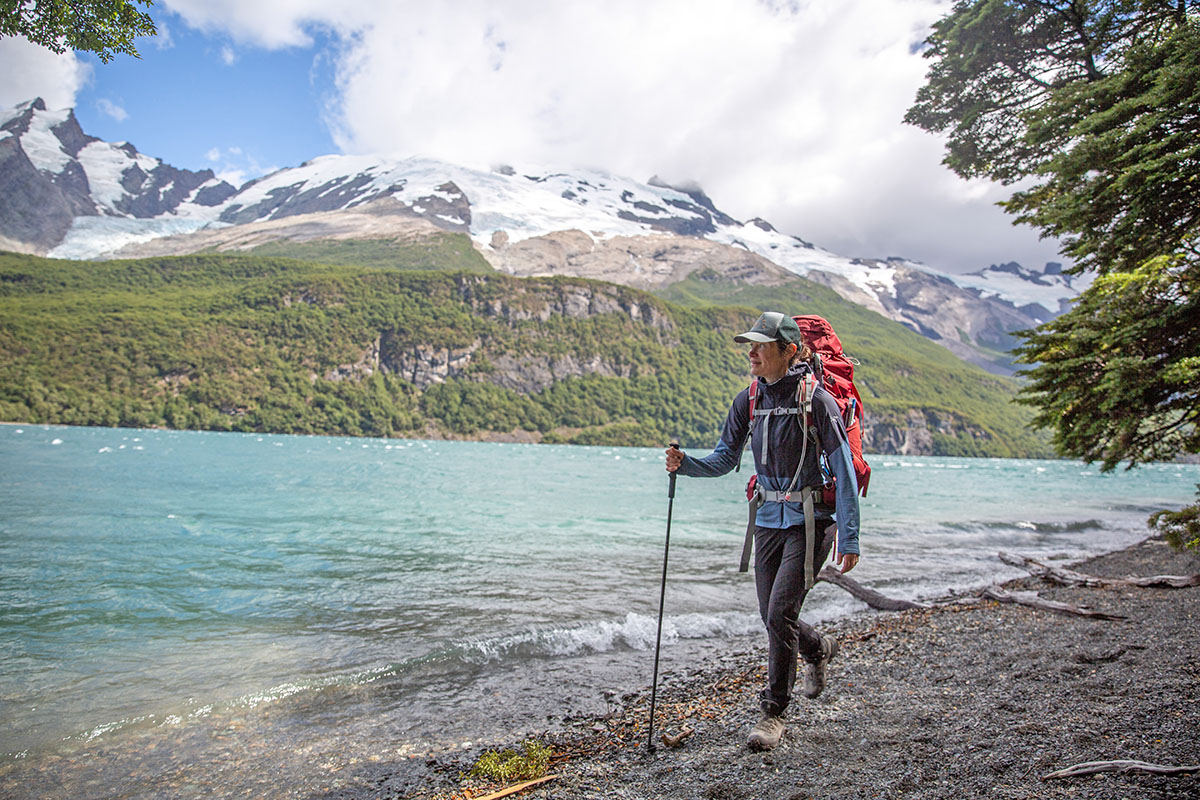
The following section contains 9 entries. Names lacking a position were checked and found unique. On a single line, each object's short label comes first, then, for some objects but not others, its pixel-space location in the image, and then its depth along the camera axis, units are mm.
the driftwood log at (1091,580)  9211
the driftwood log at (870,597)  10527
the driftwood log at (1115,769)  3148
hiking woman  4199
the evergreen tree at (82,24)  7625
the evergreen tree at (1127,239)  6035
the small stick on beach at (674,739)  4793
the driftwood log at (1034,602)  8031
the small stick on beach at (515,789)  4109
